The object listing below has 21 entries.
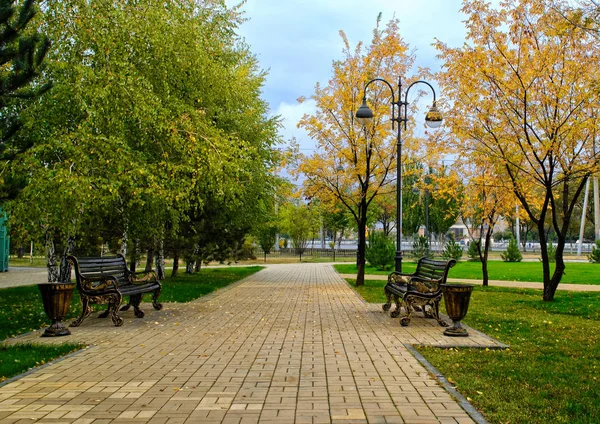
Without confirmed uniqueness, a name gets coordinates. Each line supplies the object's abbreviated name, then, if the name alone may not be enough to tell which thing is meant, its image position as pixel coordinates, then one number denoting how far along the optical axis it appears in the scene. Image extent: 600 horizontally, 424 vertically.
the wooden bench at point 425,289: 8.74
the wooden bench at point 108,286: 8.55
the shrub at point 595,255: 32.19
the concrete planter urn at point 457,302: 7.58
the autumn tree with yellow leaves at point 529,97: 11.80
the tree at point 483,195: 16.42
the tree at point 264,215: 20.72
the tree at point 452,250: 32.28
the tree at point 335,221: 53.04
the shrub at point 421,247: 35.84
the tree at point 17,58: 7.99
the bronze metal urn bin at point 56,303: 7.45
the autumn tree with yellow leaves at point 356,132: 17.05
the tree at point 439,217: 50.77
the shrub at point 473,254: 35.97
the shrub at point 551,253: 33.03
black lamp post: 12.78
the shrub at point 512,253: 34.72
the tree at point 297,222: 51.06
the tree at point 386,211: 54.47
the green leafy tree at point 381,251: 28.08
